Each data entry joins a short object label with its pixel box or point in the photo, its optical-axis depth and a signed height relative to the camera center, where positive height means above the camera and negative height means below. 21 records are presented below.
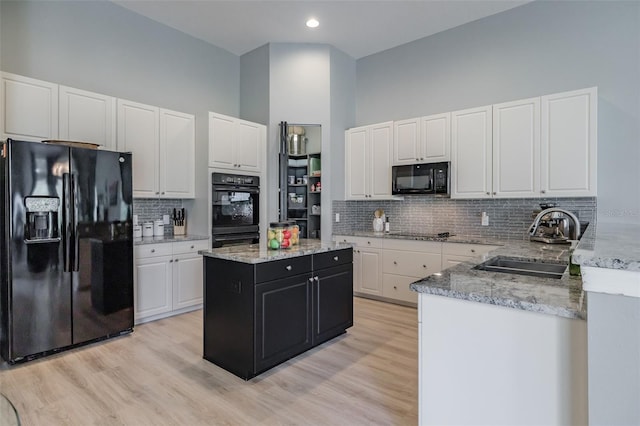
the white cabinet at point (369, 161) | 4.69 +0.67
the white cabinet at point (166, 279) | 3.60 -0.76
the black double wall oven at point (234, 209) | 4.24 +0.01
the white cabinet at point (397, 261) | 3.89 -0.63
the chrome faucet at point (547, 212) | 1.97 -0.07
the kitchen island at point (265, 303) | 2.45 -0.71
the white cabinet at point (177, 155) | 4.07 +0.66
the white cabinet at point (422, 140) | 4.19 +0.87
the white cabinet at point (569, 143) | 3.27 +0.64
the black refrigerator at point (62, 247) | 2.64 -0.31
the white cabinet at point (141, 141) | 3.72 +0.75
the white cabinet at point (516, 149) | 3.59 +0.64
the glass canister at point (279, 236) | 2.82 -0.22
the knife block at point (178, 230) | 4.39 -0.26
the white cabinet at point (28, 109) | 2.93 +0.89
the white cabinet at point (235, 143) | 4.27 +0.85
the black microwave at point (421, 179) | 4.11 +0.37
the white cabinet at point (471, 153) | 3.90 +0.64
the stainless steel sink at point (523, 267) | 2.00 -0.35
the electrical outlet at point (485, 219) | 4.21 -0.12
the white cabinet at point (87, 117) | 3.30 +0.91
